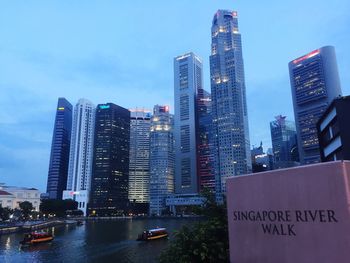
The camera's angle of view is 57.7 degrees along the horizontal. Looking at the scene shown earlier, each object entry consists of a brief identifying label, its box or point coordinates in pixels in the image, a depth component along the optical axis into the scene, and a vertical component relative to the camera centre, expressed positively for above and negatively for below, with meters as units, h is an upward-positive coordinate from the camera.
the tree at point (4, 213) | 133.30 +0.82
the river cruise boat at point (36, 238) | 71.00 -5.30
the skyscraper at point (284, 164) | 193.75 +28.17
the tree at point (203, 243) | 11.38 -1.11
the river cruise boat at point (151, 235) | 76.25 -5.24
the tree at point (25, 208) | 150.59 +3.14
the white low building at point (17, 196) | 163.75 +9.94
